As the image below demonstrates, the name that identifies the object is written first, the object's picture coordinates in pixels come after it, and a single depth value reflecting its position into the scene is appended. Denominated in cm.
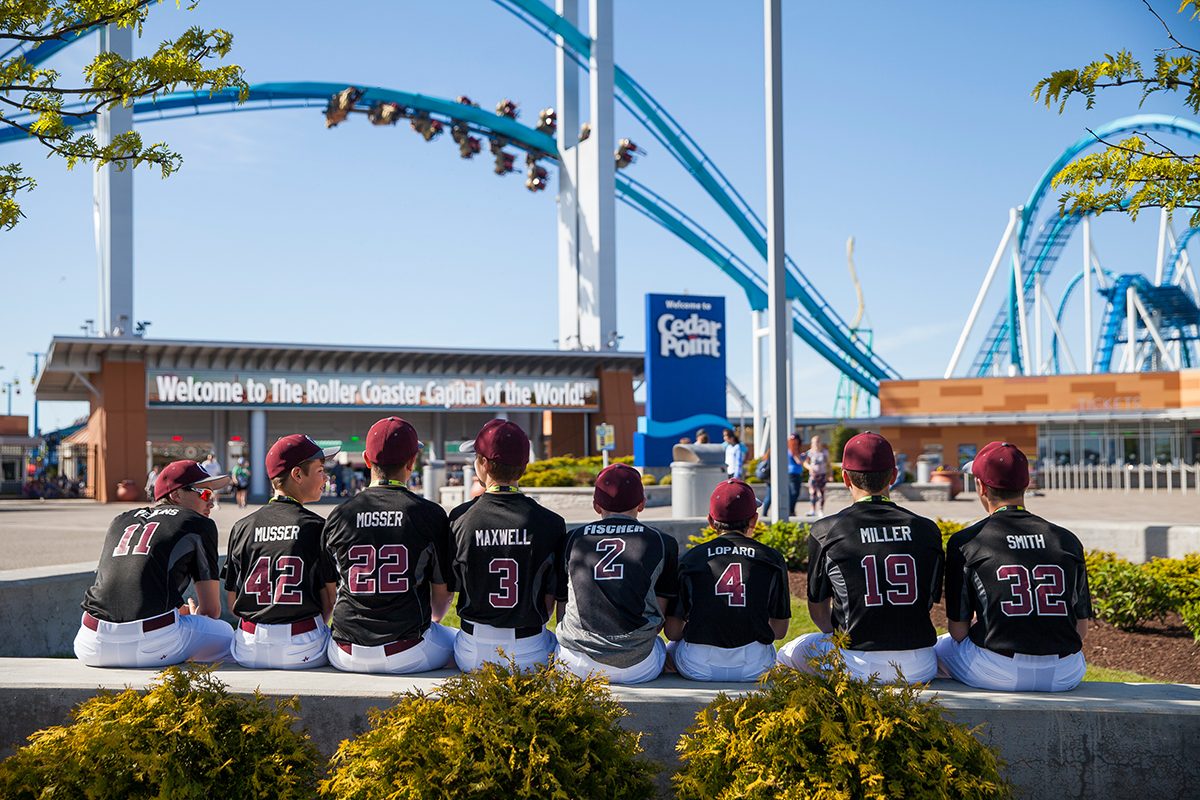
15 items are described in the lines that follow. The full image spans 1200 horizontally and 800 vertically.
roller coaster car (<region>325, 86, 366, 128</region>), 3706
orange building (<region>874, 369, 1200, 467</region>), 4328
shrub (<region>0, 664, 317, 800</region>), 292
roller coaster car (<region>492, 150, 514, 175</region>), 4166
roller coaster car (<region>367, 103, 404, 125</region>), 3775
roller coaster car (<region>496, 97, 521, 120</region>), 4088
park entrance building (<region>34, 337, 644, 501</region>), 3108
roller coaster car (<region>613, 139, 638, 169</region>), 4266
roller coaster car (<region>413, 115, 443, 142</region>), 3925
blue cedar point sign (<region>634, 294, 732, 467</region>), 2719
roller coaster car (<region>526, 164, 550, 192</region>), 4209
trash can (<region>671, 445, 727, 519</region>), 1381
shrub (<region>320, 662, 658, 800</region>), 285
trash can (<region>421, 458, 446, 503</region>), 2348
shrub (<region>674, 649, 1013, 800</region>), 279
